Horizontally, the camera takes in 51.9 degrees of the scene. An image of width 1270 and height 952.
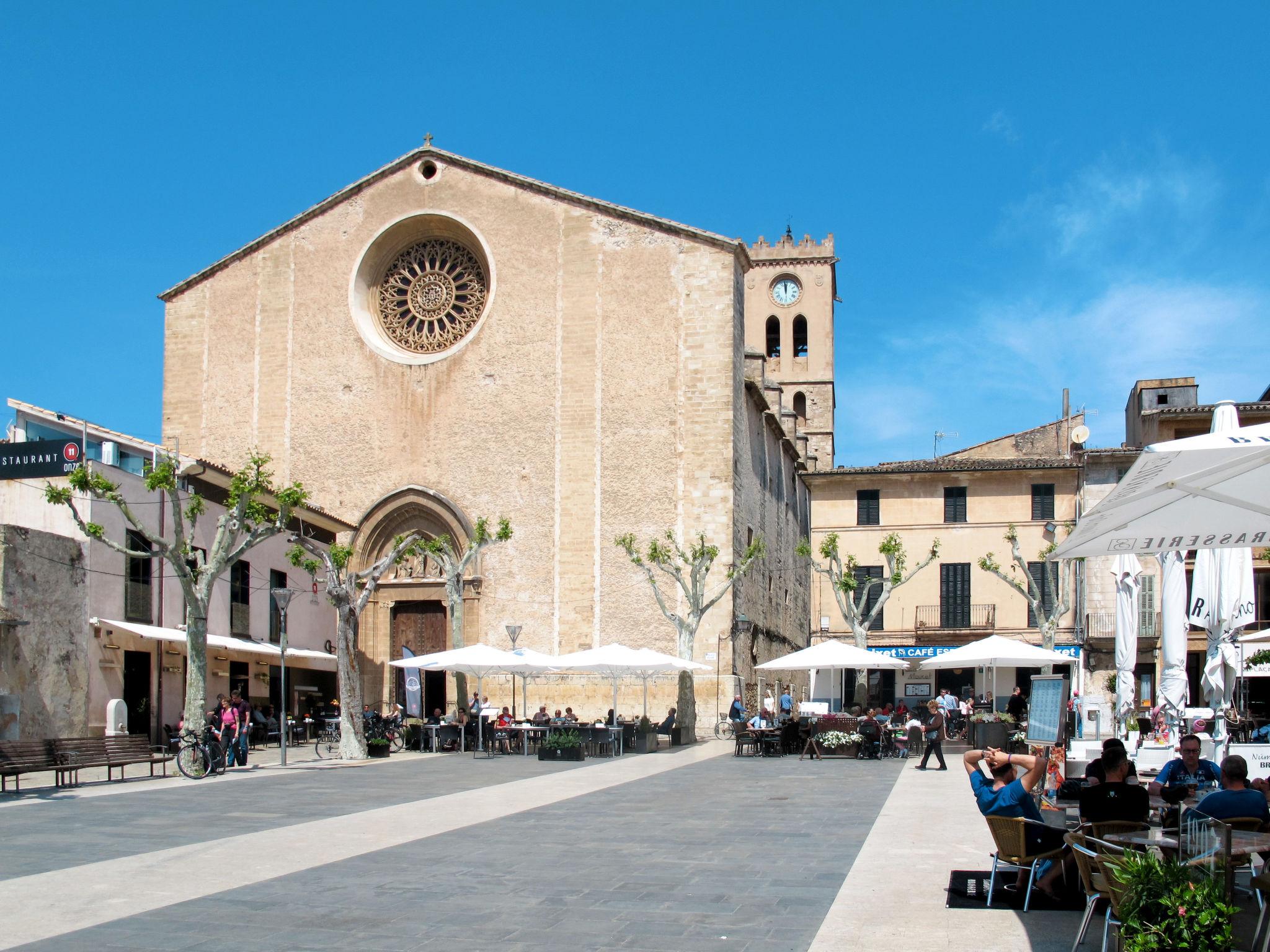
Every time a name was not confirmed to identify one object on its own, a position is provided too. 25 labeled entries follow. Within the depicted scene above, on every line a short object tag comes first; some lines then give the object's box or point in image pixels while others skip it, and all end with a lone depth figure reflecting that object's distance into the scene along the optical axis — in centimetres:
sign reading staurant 2373
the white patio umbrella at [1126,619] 1920
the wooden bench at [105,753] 1717
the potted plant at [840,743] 2386
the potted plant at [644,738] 2578
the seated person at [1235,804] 756
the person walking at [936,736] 2052
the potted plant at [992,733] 2300
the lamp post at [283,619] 2164
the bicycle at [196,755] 1919
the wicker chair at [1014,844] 795
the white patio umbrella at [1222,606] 1463
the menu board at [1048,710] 1581
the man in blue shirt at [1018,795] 805
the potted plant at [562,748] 2330
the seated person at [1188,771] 1016
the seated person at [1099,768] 840
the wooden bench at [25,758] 1617
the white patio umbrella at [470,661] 2567
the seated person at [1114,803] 791
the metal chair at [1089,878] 650
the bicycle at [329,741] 2582
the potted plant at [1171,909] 519
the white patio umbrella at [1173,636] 1596
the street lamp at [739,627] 3159
